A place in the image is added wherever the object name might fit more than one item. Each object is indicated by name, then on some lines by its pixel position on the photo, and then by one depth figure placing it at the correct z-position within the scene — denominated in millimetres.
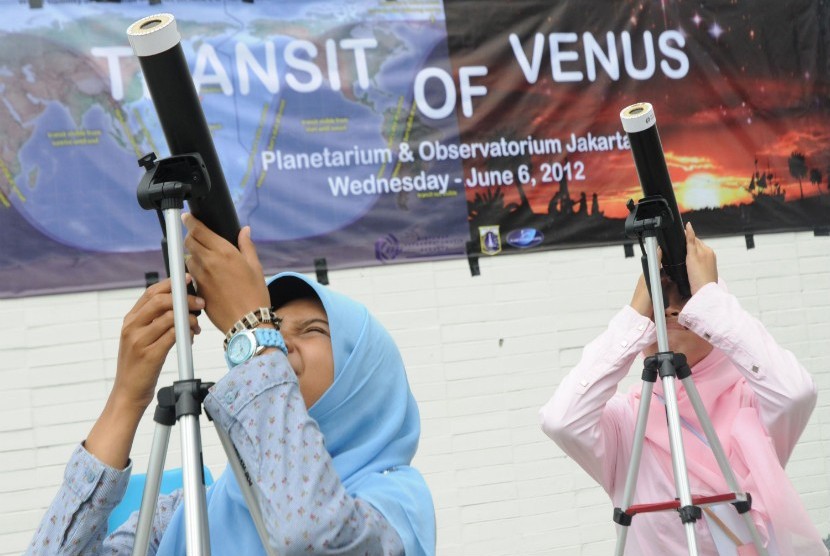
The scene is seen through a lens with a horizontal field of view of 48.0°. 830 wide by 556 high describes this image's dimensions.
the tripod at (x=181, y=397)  1240
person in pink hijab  2215
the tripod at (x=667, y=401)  2121
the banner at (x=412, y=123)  3299
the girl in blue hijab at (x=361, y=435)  1407
